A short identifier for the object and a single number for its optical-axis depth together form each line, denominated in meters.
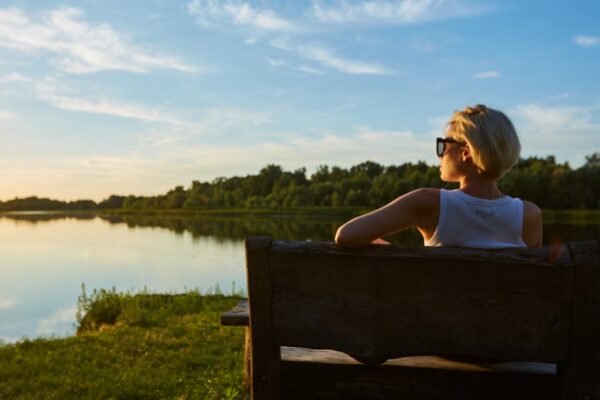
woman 2.20
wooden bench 1.84
